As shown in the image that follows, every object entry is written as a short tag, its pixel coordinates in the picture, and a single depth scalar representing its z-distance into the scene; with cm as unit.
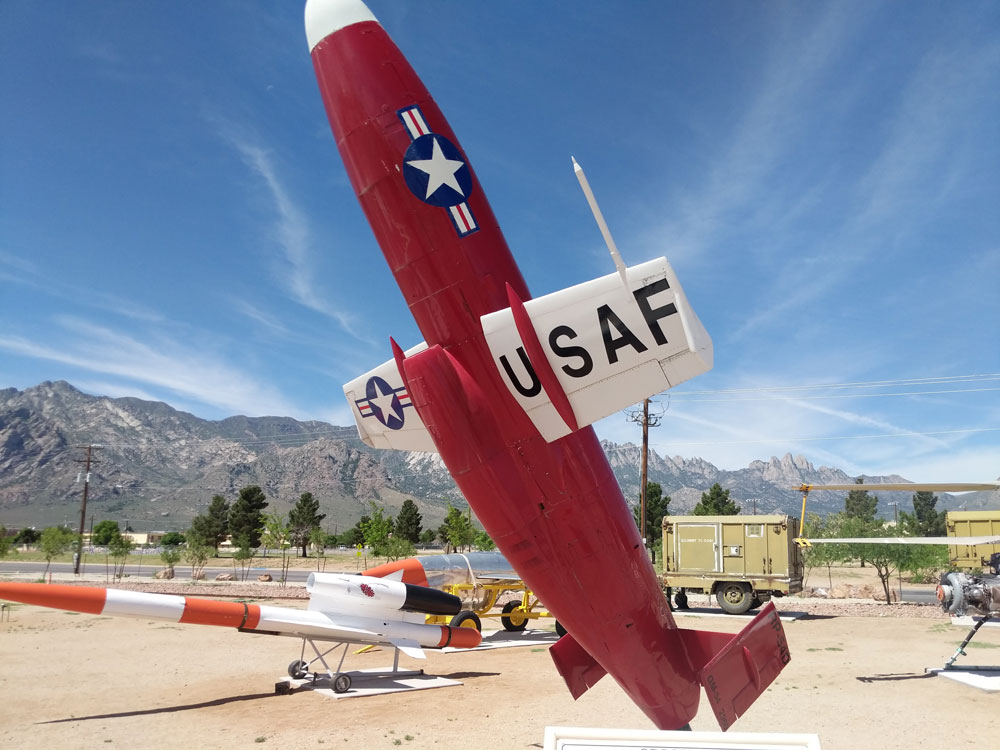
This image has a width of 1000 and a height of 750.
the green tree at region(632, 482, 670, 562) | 5781
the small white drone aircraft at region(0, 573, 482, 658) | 1010
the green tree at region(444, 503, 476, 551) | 4119
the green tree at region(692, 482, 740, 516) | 6087
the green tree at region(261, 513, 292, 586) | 3819
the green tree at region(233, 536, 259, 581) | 4125
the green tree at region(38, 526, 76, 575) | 3953
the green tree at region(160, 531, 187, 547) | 8162
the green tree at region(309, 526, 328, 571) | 5609
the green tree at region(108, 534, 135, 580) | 4001
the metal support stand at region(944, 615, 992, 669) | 1196
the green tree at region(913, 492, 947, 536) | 8554
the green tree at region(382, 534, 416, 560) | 4022
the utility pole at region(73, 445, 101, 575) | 4070
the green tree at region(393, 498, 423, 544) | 6806
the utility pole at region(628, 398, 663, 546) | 2760
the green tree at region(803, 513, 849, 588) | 3509
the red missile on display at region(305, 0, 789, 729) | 369
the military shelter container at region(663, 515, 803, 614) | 2103
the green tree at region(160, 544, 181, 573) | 3981
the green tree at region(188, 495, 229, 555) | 7138
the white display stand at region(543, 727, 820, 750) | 300
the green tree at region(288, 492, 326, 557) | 7794
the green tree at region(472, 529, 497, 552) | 4715
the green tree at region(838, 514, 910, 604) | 2840
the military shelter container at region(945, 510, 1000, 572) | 2339
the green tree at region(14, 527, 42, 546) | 8406
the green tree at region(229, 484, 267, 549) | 6925
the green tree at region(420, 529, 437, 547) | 8516
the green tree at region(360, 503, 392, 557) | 3984
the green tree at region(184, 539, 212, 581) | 3817
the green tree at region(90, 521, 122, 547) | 7919
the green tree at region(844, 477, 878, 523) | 11526
